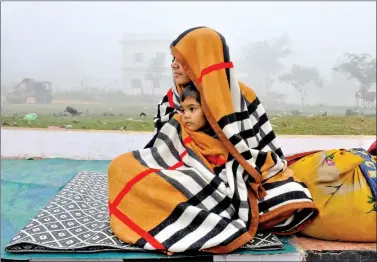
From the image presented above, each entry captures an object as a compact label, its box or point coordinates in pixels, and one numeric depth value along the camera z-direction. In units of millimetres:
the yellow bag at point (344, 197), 1920
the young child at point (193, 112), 2100
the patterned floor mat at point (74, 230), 1828
